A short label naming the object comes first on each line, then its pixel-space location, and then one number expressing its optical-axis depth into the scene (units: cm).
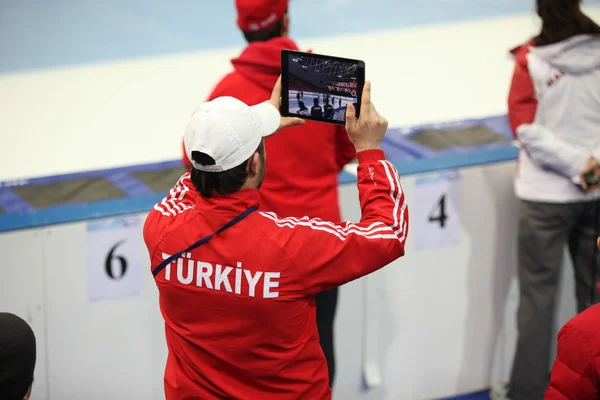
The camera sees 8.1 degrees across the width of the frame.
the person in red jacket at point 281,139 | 1308
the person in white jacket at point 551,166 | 1335
